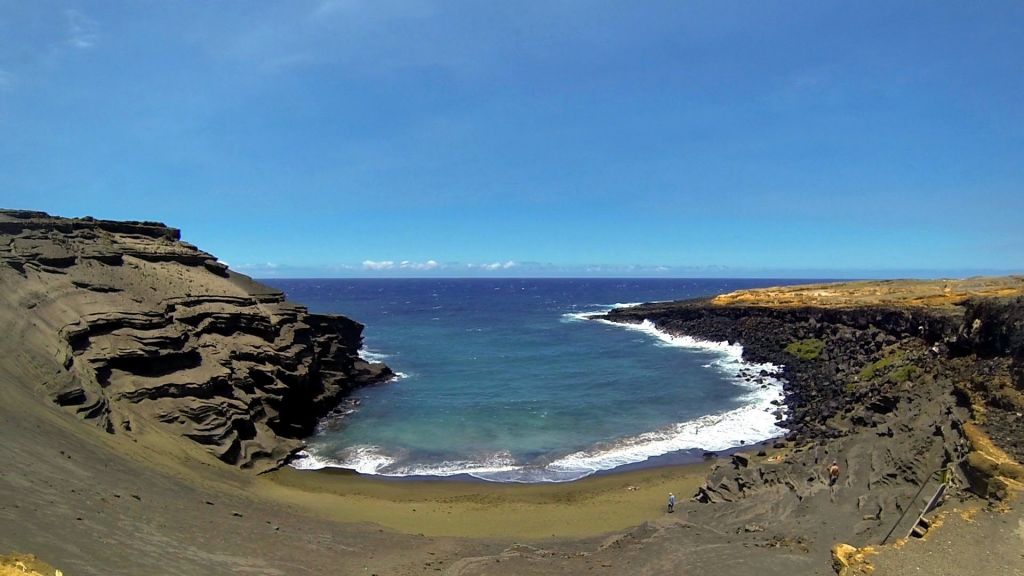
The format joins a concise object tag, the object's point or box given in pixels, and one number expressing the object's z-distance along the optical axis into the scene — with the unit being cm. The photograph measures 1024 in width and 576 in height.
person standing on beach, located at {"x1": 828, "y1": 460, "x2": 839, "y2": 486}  2085
